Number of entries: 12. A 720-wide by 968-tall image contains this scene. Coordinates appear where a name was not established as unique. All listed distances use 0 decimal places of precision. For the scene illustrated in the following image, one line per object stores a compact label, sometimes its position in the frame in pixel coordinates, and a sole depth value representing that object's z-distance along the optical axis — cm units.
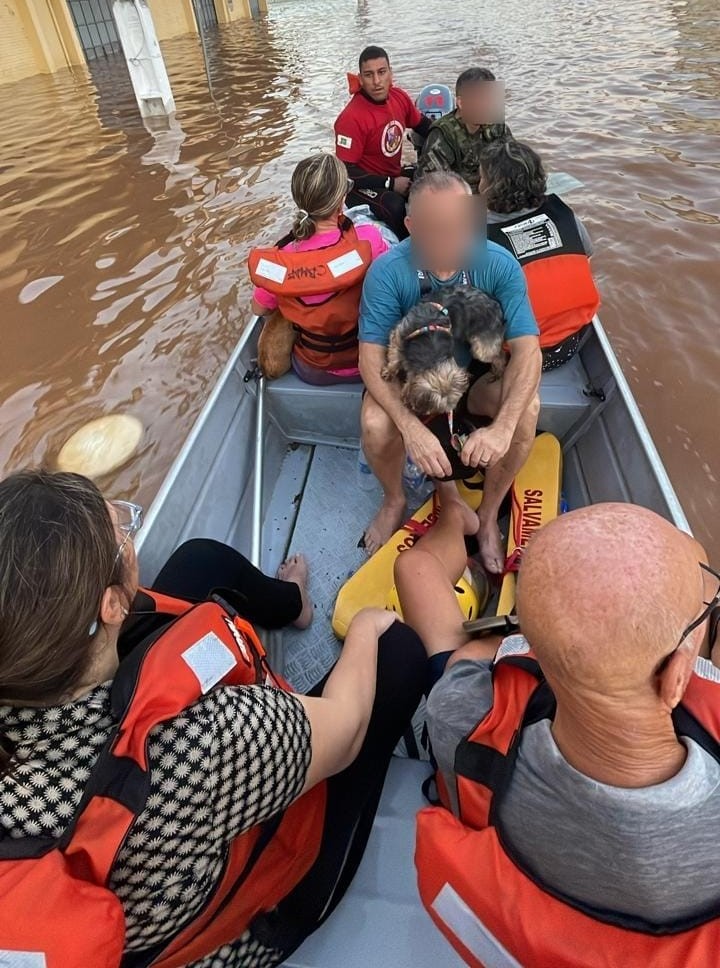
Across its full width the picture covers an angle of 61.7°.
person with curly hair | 249
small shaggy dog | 192
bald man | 73
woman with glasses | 80
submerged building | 1116
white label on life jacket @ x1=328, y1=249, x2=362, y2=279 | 242
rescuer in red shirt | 391
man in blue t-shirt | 201
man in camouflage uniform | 344
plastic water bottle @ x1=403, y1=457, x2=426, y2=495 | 256
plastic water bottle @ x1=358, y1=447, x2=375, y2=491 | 271
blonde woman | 237
